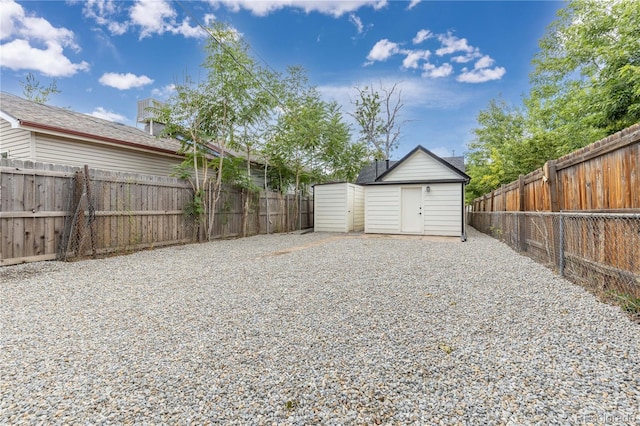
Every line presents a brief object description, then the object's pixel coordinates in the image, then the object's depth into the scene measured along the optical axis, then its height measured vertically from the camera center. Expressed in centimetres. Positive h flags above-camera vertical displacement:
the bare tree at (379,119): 2320 +791
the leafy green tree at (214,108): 838 +328
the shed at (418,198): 1031 +75
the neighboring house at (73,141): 735 +215
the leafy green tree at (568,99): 716 +510
